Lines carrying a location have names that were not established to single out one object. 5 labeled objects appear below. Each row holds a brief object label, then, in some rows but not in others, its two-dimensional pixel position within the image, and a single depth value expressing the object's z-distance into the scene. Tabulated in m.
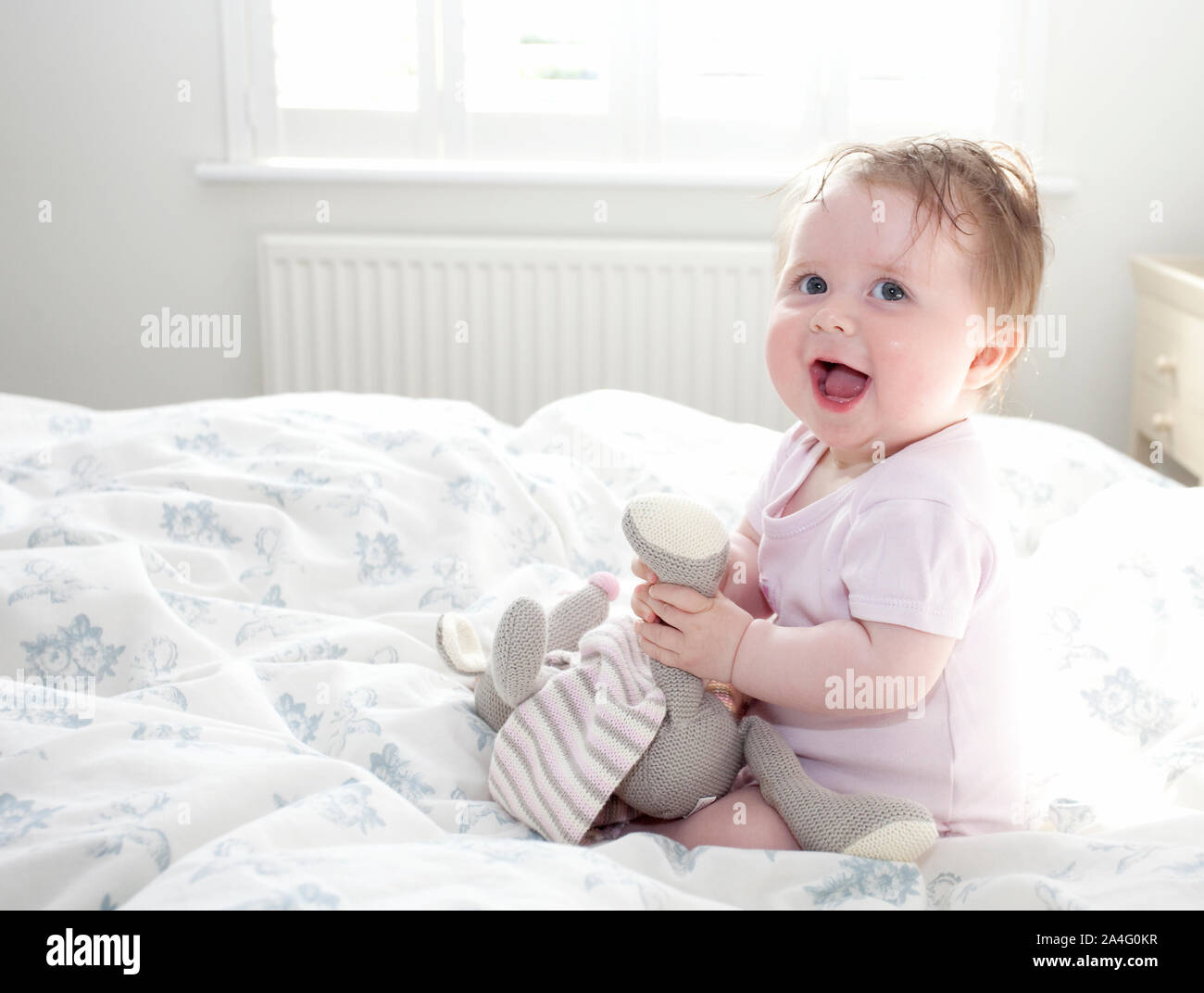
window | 2.33
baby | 0.78
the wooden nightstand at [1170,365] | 1.89
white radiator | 2.37
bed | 0.67
